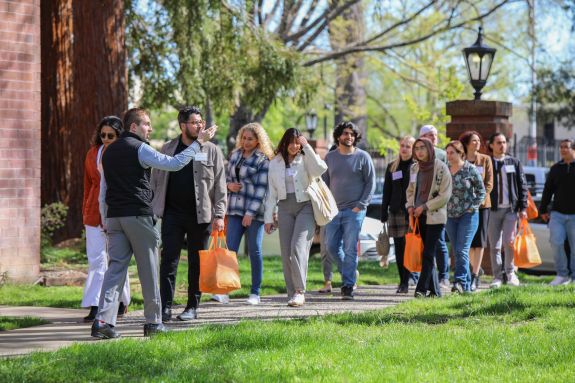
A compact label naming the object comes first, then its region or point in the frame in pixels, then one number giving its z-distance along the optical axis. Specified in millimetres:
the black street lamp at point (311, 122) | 36594
